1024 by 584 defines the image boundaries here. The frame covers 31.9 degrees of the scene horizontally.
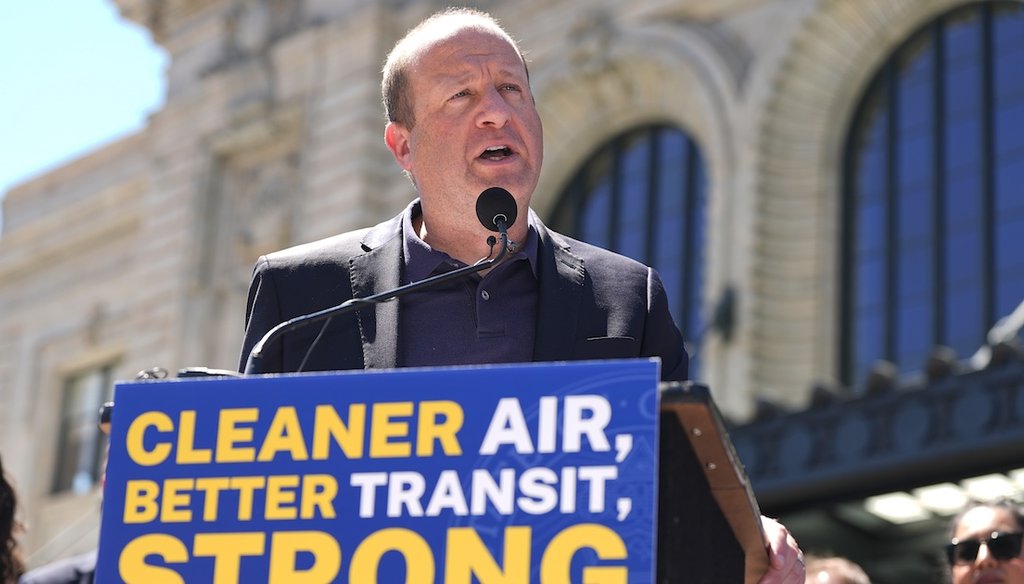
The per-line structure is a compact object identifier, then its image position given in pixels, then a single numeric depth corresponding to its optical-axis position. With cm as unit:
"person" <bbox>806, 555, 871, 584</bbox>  625
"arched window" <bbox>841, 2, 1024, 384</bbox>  1727
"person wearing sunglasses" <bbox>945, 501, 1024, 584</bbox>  562
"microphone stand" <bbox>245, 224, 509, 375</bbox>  300
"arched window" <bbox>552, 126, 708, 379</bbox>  2003
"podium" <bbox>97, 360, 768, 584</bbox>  246
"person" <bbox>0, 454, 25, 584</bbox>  490
